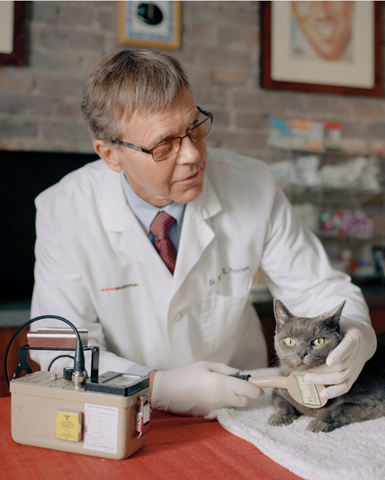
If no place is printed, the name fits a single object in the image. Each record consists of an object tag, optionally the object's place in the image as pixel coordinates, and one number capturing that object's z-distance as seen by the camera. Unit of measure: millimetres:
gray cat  940
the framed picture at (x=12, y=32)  2070
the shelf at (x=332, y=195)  2410
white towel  698
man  1081
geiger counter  742
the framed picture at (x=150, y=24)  2248
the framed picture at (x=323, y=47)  2451
